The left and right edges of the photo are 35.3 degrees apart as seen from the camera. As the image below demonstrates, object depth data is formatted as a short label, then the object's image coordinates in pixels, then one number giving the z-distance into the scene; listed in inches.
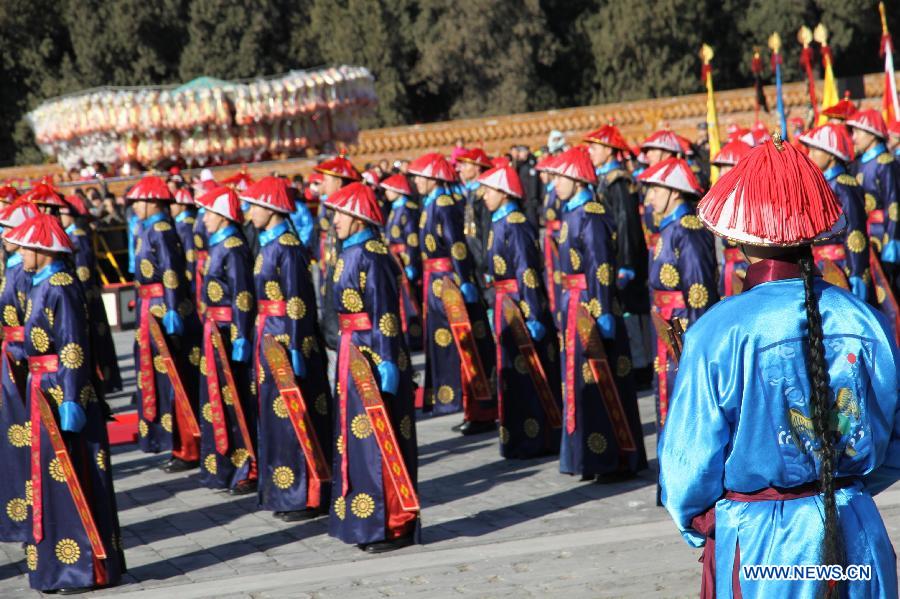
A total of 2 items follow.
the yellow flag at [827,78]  613.5
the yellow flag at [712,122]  646.5
